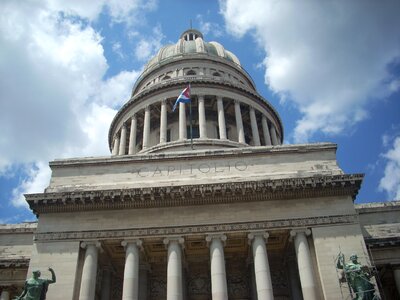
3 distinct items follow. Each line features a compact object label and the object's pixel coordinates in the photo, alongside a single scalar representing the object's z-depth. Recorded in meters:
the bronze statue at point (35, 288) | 20.09
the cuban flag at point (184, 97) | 35.25
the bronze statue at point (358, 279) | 19.42
